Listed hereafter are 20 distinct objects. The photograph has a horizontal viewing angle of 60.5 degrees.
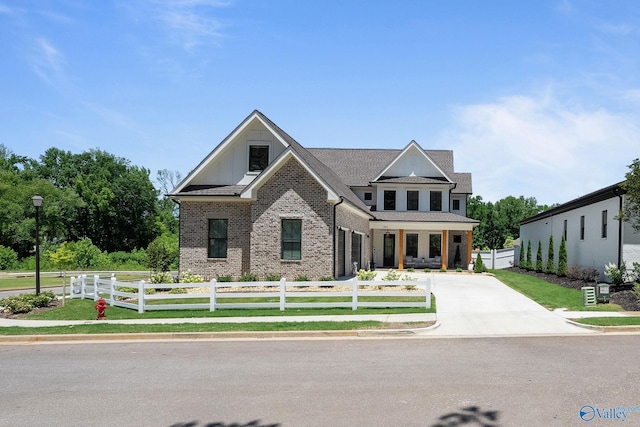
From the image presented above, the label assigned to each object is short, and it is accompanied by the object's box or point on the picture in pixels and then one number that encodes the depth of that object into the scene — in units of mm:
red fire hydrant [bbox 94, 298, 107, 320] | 16908
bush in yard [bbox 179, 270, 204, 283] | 24966
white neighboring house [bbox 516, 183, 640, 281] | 23094
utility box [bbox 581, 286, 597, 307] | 18141
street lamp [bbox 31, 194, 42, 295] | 21250
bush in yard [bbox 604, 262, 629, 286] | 22125
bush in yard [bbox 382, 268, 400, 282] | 22969
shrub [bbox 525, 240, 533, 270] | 40819
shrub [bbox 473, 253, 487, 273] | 34875
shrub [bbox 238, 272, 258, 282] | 24250
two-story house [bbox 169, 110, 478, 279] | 24719
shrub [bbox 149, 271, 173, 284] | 23825
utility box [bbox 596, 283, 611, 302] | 18484
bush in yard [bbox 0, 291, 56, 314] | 18688
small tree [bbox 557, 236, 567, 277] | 30205
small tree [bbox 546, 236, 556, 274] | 33456
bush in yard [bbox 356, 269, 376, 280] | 23422
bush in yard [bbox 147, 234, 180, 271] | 27625
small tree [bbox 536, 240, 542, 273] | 37000
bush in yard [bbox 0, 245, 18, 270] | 53938
